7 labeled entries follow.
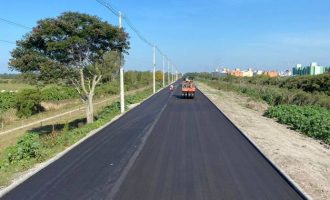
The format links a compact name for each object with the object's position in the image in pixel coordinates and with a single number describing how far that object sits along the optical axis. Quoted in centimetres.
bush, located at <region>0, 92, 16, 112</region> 4888
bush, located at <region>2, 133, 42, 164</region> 1393
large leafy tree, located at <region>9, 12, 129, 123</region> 2519
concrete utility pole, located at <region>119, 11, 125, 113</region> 3140
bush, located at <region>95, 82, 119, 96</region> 6924
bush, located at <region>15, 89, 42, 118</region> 4606
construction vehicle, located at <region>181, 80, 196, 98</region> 4594
